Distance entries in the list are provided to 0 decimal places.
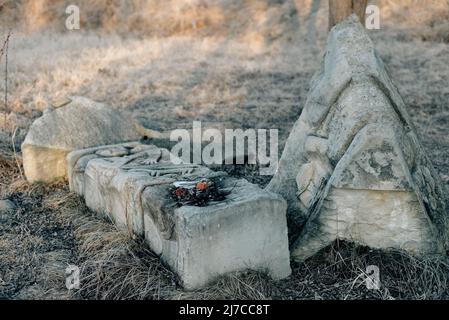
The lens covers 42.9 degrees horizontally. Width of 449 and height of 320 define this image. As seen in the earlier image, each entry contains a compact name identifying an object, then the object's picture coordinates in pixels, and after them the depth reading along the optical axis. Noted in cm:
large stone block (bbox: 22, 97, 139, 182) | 587
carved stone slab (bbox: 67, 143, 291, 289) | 372
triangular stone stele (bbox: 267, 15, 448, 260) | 395
